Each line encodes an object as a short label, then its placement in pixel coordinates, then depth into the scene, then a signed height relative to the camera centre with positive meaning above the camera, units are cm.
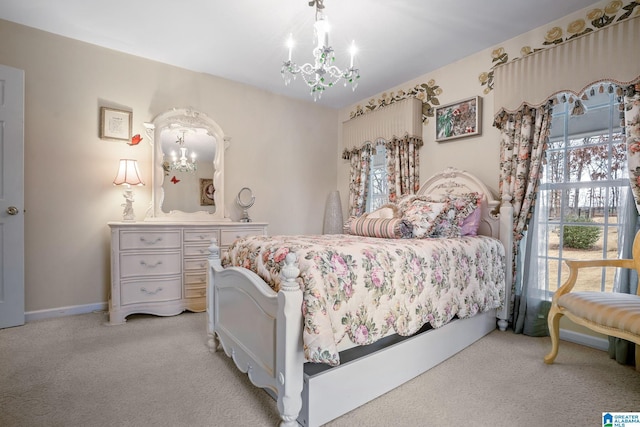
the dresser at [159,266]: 274 -57
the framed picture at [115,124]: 301 +82
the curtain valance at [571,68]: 209 +111
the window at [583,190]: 229 +17
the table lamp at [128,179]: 295 +26
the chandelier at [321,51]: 187 +97
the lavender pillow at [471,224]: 264 -12
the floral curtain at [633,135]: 205 +53
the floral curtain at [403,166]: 358 +53
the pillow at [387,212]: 272 -3
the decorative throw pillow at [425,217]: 238 -6
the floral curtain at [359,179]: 419 +42
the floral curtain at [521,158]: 254 +46
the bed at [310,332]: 132 -67
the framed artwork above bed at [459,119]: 303 +95
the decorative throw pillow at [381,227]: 241 -15
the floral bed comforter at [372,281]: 136 -40
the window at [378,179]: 412 +41
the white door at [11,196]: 253 +6
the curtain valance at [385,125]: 353 +108
